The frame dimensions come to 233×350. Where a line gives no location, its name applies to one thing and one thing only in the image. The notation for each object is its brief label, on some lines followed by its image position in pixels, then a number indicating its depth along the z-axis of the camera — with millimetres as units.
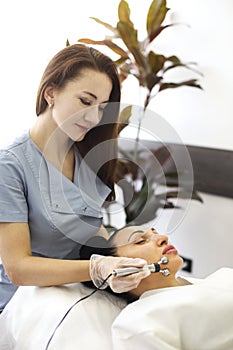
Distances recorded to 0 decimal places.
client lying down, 1072
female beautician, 1196
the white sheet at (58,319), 1131
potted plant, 1961
